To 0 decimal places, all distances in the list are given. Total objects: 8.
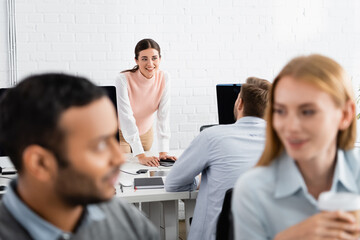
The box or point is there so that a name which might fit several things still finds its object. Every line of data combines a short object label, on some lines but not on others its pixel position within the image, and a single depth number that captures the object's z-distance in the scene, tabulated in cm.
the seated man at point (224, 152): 197
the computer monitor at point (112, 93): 258
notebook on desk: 226
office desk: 216
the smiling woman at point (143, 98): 315
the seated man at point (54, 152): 89
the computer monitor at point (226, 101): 318
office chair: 174
